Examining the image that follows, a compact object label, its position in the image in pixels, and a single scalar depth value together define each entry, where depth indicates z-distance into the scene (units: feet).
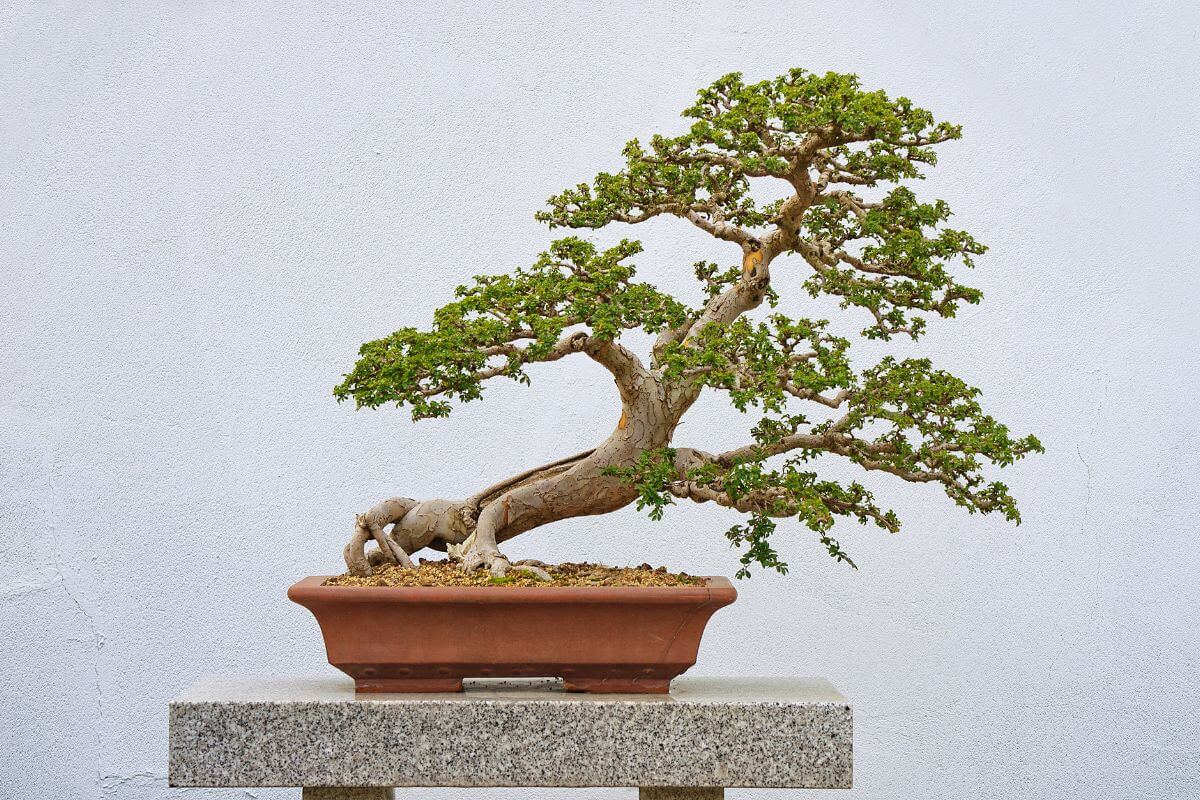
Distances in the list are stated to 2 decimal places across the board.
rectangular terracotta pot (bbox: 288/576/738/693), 8.16
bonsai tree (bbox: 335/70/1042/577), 8.50
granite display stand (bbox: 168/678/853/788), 8.09
